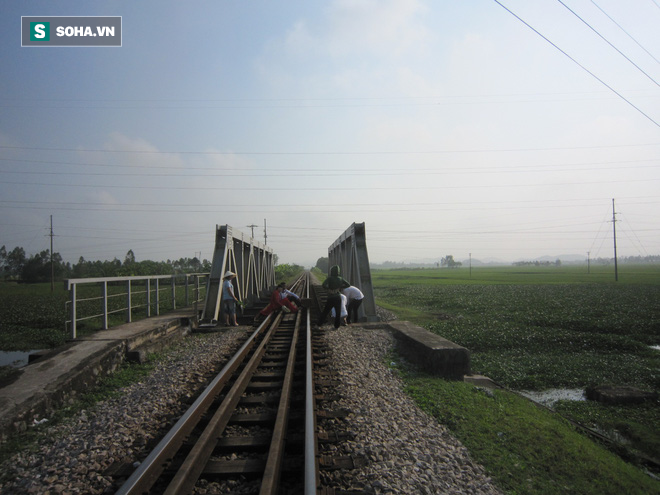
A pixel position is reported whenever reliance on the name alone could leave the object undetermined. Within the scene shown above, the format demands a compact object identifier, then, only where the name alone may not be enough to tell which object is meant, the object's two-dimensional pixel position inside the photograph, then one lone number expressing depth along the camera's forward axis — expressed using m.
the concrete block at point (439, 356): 6.29
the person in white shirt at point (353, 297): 10.82
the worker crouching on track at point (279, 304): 12.25
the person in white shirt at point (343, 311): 10.46
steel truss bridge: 10.98
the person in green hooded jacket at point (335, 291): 10.30
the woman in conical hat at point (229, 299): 10.84
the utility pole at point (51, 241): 43.58
